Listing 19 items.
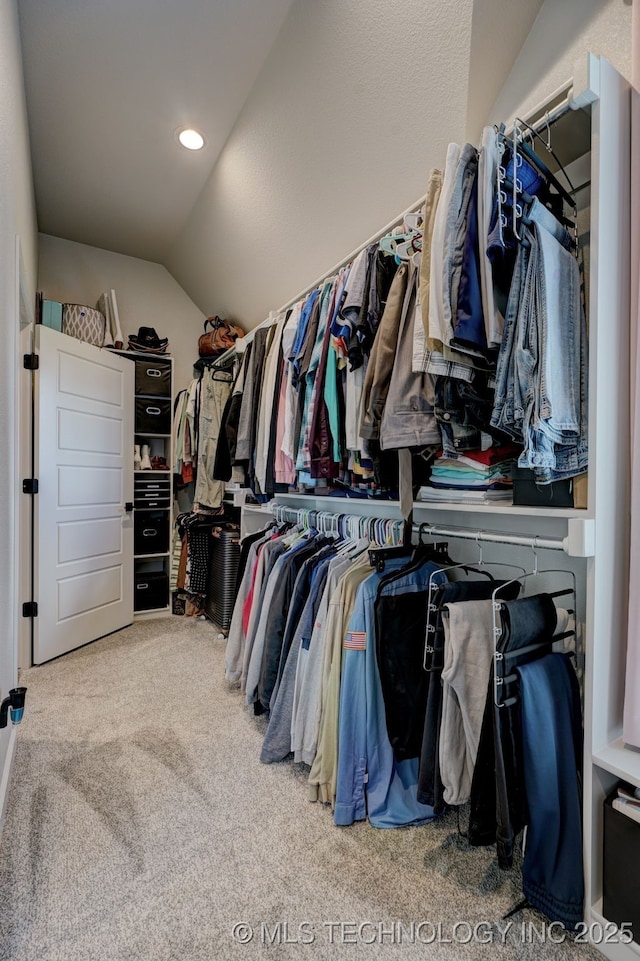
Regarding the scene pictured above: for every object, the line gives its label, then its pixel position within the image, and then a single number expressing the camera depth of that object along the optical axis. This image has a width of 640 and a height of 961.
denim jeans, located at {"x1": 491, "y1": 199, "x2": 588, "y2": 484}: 1.02
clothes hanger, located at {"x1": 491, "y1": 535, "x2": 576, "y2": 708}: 1.03
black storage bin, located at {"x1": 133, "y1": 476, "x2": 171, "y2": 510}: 3.60
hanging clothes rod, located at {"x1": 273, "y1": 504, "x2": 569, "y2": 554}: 1.28
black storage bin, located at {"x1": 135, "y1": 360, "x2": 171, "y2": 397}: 3.58
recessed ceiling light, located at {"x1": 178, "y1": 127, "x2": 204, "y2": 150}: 2.42
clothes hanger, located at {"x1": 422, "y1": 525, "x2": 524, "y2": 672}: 1.28
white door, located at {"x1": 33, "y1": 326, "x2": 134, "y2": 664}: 2.81
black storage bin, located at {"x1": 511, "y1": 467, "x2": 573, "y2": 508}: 1.15
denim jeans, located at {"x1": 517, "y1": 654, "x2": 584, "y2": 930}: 1.04
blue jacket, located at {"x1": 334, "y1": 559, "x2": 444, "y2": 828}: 1.46
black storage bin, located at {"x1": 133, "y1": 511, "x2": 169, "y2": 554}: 3.59
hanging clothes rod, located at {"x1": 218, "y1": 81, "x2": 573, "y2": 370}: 1.09
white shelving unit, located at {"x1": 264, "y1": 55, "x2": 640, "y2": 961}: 1.04
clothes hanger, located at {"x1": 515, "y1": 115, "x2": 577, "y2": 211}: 1.14
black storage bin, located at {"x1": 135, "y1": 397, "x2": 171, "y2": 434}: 3.62
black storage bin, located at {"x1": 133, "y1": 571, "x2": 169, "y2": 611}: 3.57
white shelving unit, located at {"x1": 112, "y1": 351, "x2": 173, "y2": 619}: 3.59
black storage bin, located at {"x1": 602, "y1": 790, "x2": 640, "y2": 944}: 0.97
